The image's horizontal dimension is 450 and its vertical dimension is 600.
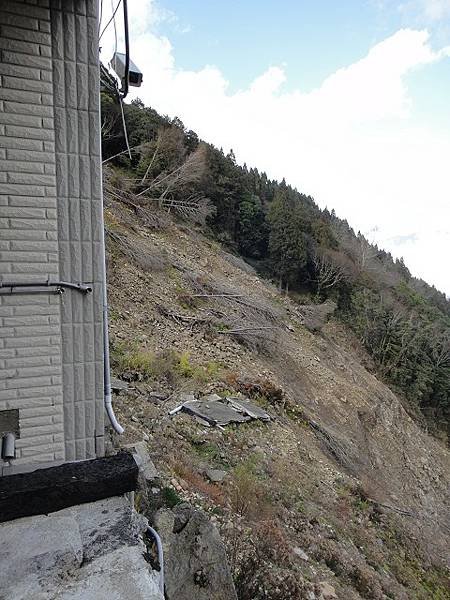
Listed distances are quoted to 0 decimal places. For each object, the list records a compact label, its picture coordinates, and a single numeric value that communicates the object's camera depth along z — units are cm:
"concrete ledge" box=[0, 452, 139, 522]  218
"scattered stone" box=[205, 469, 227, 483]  504
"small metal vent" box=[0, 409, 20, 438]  236
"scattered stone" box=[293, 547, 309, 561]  424
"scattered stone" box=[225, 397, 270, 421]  716
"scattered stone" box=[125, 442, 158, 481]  379
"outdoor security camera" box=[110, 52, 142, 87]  262
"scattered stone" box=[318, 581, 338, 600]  371
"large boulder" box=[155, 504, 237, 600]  278
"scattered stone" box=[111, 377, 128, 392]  650
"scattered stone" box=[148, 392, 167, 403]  683
